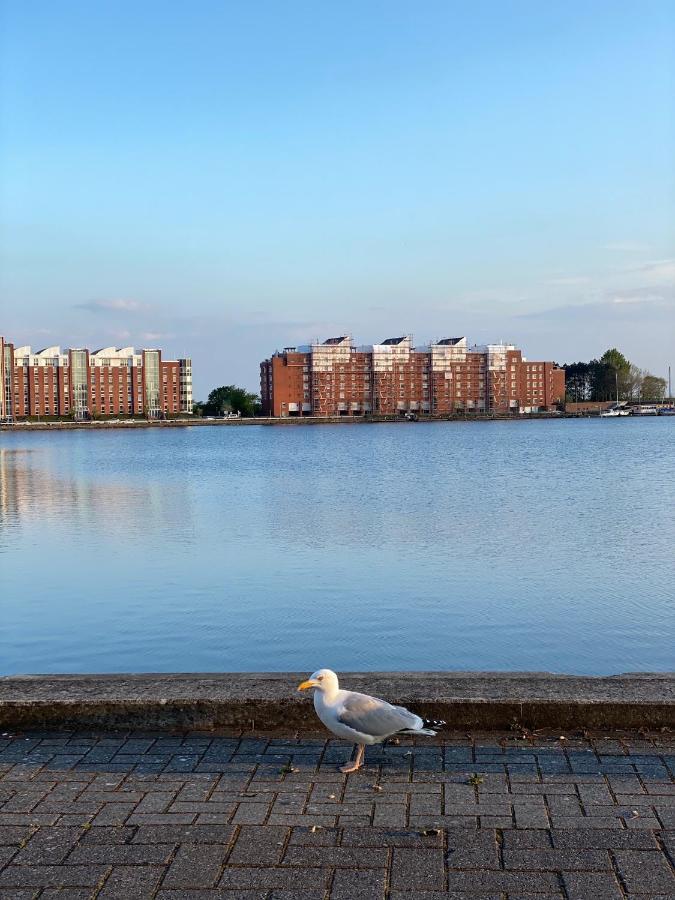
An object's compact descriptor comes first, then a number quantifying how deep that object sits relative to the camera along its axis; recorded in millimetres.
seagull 5621
